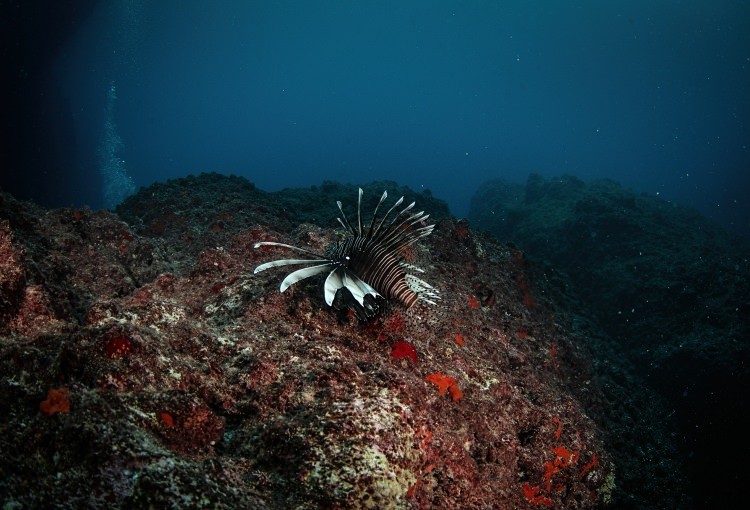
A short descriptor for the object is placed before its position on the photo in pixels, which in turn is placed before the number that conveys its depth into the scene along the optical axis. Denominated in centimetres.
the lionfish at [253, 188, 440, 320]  247
